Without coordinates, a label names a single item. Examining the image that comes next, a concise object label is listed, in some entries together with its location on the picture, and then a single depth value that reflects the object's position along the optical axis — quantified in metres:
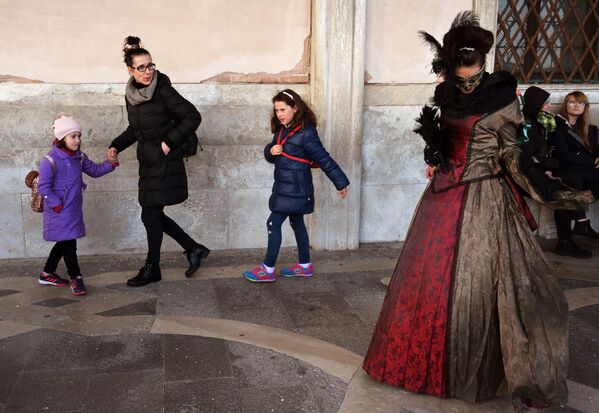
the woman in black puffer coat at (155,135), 5.02
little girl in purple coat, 4.87
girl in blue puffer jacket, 5.16
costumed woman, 3.34
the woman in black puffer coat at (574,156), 6.43
